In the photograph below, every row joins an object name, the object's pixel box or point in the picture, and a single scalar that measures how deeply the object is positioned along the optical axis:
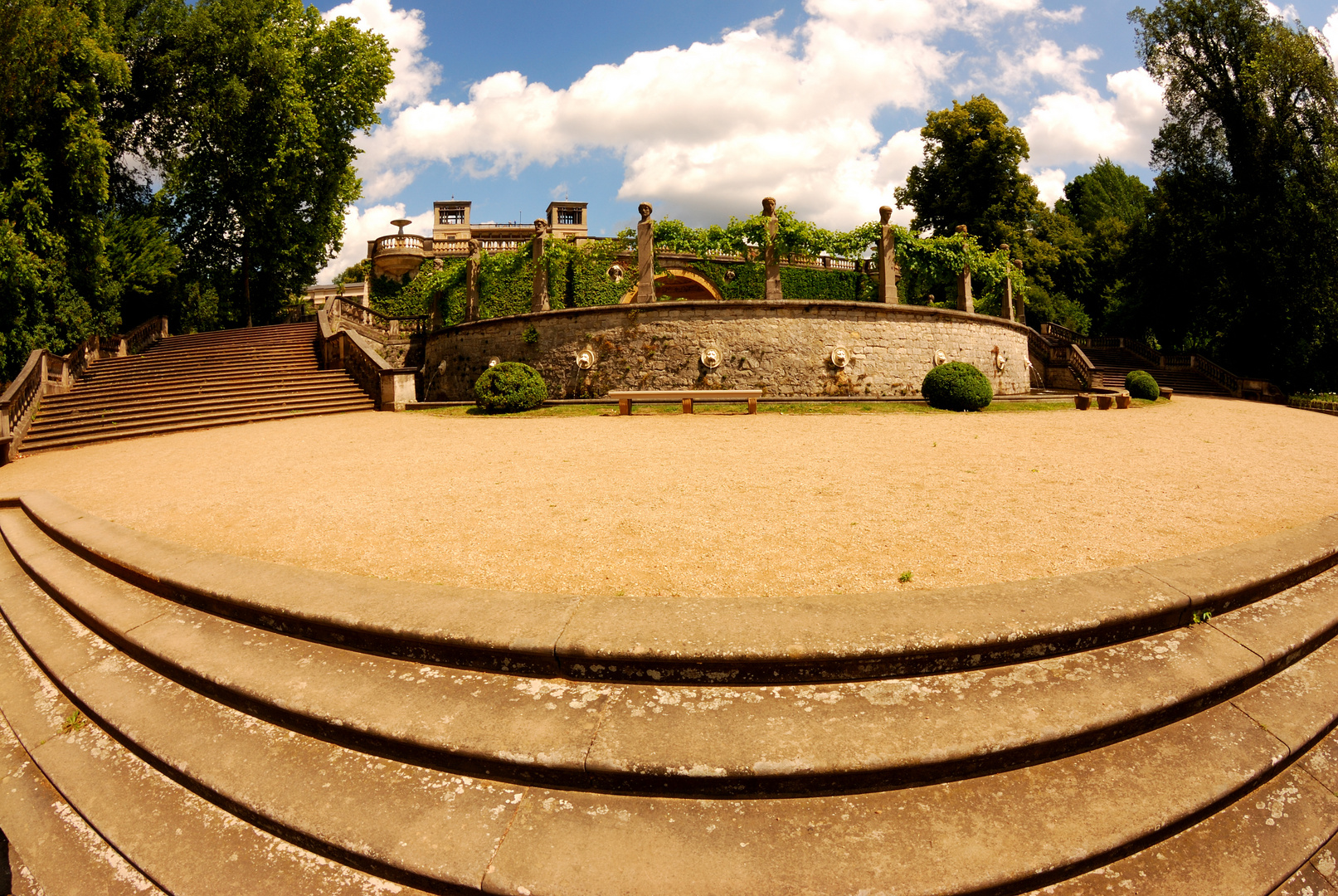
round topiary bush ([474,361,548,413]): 14.23
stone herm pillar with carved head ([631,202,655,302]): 16.41
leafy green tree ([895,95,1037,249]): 29.89
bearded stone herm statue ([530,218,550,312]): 18.17
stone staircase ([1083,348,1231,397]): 23.78
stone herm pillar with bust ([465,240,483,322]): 19.98
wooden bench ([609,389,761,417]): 13.05
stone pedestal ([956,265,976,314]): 19.61
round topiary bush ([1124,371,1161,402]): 18.36
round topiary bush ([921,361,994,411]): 14.08
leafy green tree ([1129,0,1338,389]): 21.55
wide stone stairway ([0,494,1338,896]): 1.82
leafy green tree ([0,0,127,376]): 15.16
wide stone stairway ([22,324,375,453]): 12.96
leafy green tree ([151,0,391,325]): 22.70
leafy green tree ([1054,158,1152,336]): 29.25
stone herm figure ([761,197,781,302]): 16.66
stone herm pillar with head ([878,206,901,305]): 17.67
